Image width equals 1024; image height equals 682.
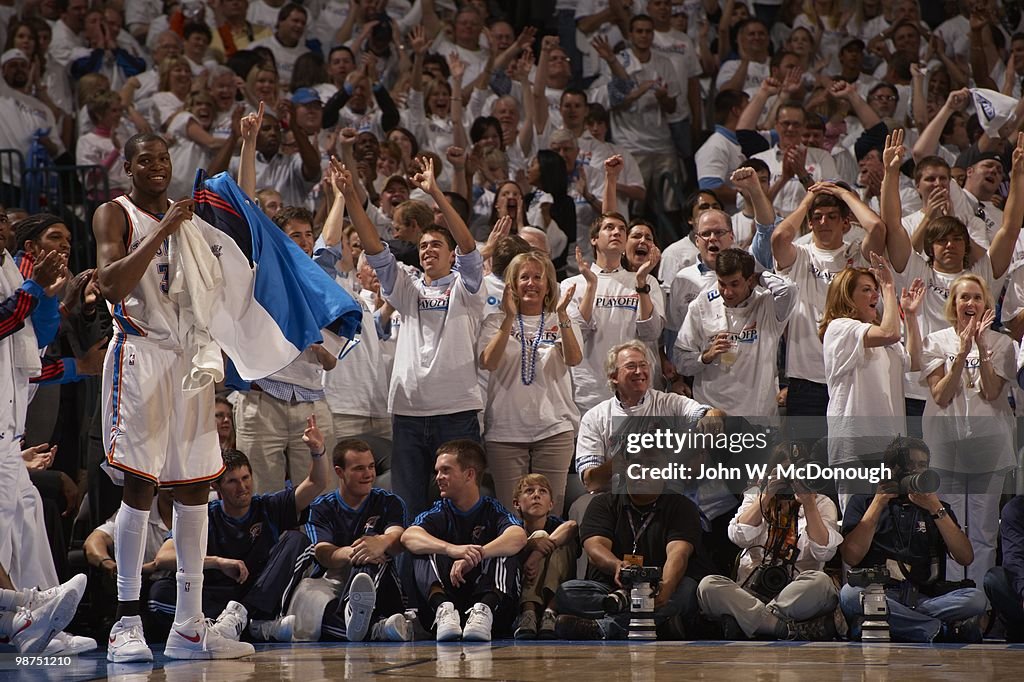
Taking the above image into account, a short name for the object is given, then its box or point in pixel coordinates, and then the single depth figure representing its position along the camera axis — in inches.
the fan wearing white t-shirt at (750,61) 1045.8
